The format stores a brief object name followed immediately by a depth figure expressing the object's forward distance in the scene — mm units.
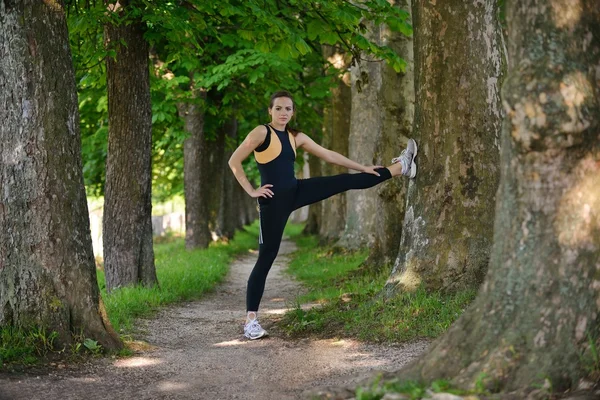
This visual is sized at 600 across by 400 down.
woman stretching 7340
